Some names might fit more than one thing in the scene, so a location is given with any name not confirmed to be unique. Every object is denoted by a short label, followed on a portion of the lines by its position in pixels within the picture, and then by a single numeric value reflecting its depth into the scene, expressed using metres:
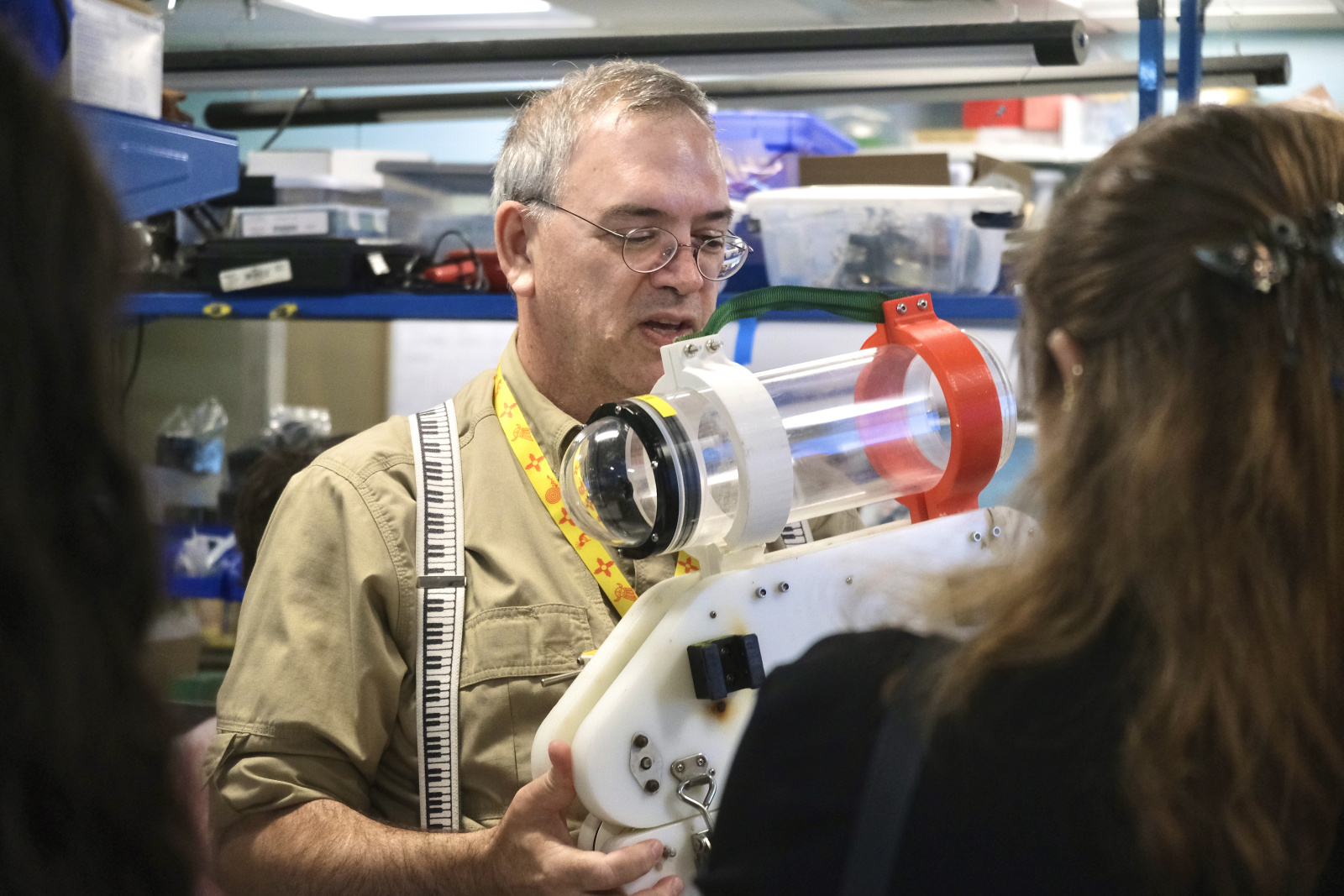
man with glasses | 1.17
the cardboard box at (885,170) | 2.25
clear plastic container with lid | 2.07
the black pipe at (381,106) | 2.29
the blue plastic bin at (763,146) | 2.32
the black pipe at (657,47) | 1.89
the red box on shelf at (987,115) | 4.09
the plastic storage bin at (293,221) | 2.40
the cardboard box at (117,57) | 1.46
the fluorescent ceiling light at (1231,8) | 2.07
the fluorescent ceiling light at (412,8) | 2.18
